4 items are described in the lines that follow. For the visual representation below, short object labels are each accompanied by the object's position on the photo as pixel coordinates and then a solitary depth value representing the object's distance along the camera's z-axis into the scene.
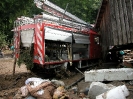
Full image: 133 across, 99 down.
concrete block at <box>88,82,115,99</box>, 4.65
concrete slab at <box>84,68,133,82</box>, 5.53
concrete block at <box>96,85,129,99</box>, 4.02
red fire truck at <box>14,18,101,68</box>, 6.91
